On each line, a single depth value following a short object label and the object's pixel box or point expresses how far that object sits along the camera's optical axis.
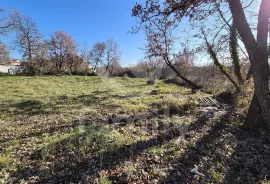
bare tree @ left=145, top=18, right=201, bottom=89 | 9.83
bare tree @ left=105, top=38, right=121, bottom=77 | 27.06
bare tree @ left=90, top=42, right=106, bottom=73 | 26.59
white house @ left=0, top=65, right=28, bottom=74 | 19.19
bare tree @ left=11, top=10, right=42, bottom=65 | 18.45
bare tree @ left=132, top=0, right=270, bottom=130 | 3.60
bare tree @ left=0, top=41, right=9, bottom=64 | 15.86
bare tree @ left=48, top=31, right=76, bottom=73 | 21.08
